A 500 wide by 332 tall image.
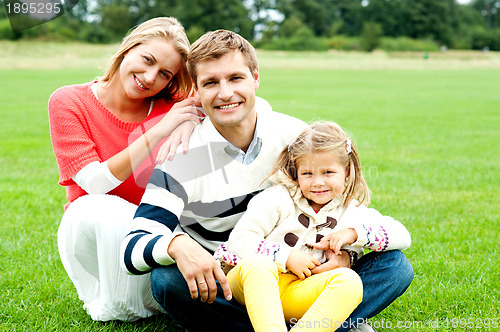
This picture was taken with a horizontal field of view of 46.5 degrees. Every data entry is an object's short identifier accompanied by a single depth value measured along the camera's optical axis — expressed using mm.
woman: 2674
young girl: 2223
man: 2369
